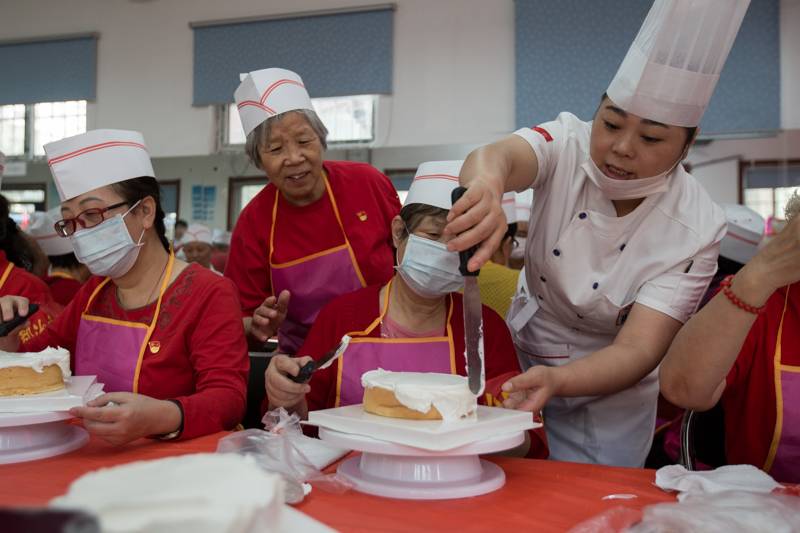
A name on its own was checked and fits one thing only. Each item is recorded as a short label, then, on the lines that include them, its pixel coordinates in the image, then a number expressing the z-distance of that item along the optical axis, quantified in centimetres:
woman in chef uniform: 152
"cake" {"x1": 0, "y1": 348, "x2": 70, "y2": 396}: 148
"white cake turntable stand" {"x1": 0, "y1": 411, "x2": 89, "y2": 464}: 133
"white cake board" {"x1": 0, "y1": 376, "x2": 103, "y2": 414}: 138
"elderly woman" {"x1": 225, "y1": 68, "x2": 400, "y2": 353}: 232
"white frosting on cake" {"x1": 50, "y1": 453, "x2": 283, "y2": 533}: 54
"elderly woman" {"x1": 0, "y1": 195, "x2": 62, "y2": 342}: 232
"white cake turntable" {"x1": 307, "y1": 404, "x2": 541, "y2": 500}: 112
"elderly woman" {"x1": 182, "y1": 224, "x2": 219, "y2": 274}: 628
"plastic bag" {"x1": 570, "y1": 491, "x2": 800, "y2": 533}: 96
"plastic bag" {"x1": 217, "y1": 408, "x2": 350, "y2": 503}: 117
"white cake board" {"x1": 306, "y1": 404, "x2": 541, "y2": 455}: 111
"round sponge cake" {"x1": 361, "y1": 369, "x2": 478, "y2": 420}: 122
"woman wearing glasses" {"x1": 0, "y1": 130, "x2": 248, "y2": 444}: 179
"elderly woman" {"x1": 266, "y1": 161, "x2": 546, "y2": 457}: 185
